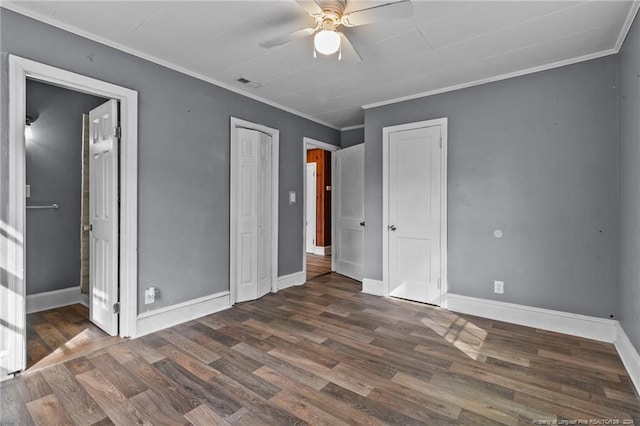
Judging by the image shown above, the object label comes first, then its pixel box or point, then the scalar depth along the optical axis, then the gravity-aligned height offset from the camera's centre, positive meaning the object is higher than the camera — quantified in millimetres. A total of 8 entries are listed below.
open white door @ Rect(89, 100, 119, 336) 2867 -38
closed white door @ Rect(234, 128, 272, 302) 3904 -35
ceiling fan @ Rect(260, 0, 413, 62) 1838 +1209
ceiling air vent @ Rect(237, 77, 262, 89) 3539 +1500
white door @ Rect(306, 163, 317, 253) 7848 +111
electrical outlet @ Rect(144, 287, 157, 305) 3002 -799
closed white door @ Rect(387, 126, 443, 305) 3834 -19
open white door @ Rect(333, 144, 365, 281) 5102 +40
